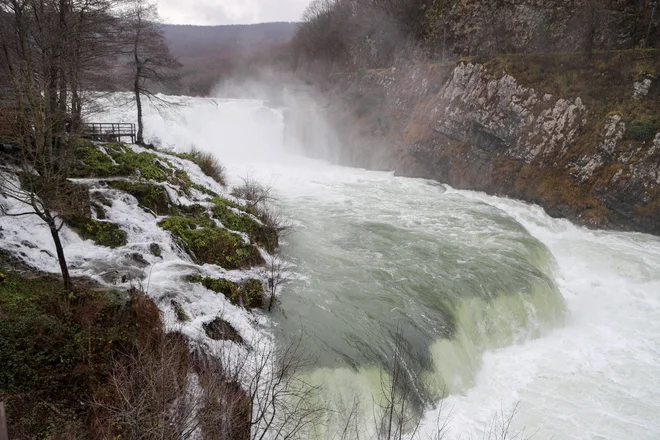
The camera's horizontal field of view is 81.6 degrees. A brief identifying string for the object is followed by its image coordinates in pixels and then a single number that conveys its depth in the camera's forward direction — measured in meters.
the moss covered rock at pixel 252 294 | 11.38
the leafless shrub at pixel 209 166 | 21.91
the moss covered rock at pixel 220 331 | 9.38
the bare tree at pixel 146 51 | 19.55
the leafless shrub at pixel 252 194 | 18.73
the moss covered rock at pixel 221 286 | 11.05
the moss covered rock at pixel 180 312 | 9.48
